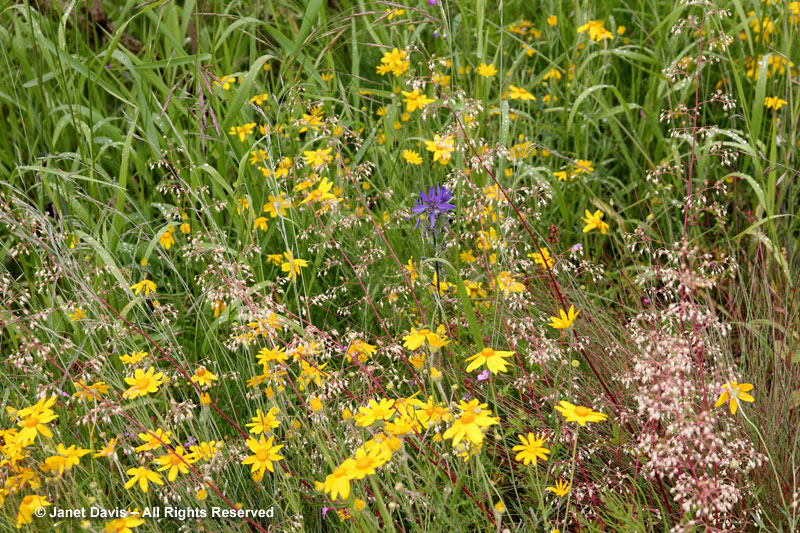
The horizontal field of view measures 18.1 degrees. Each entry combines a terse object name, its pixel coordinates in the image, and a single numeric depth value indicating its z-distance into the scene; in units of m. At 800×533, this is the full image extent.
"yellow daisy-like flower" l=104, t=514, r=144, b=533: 2.06
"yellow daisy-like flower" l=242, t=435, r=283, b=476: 2.10
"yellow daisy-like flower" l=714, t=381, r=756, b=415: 2.05
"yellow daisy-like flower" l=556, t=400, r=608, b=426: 2.03
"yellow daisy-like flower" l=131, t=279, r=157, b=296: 2.26
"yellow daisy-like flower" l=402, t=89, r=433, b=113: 2.41
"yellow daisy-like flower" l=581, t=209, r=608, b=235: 2.36
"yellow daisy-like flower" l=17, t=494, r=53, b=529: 2.10
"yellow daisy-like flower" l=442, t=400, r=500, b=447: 1.99
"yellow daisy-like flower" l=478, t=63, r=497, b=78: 2.47
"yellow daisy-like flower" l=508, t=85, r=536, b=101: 2.55
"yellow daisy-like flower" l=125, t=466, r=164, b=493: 2.10
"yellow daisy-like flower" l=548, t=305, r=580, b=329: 2.13
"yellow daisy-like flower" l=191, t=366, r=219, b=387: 2.16
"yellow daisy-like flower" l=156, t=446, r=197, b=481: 2.10
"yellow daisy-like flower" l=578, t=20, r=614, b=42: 2.55
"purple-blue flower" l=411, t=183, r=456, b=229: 2.30
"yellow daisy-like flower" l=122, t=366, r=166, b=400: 2.12
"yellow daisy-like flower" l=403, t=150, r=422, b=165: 2.46
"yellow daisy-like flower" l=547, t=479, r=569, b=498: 2.09
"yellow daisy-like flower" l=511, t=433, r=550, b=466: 2.08
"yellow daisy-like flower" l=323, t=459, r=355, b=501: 1.99
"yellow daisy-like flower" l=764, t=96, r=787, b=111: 2.48
